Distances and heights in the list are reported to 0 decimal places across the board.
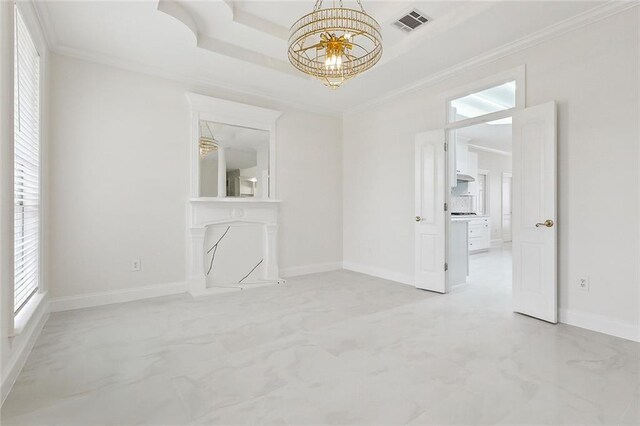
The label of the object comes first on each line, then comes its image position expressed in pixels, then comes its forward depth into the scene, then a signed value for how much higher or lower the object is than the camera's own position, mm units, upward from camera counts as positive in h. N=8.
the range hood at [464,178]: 7309 +768
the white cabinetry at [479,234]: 7508 -558
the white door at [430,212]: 4055 -11
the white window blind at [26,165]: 2303 +367
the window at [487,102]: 5117 +1872
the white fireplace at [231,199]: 4133 +170
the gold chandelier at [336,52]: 2382 +1278
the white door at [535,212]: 2969 -9
